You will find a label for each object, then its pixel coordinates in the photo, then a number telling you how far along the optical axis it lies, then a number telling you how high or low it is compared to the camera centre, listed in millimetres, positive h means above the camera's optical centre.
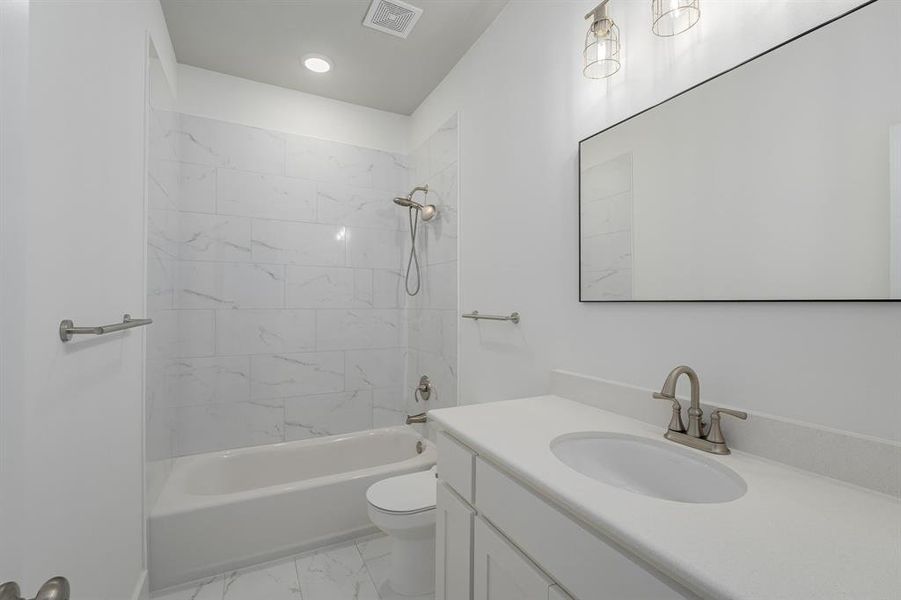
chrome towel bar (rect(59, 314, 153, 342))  919 -62
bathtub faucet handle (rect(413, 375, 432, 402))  2602 -545
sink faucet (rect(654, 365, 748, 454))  954 -297
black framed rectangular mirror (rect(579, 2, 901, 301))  771 +309
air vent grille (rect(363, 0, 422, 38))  1854 +1412
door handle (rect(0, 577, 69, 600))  402 -301
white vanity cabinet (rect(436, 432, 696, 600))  688 -523
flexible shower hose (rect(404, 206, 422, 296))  2812 +380
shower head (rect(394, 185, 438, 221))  2572 +667
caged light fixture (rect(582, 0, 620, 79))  1242 +851
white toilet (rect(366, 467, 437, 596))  1619 -926
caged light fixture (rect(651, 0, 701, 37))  1059 +805
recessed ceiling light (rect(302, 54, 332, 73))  2273 +1427
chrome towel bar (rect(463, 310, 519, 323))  1763 -52
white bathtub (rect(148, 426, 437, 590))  1764 -1024
